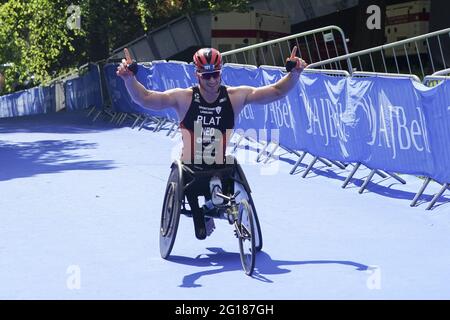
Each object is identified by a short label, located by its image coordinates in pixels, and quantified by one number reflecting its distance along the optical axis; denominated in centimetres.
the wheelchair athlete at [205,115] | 880
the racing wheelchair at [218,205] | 837
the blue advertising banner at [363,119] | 1142
